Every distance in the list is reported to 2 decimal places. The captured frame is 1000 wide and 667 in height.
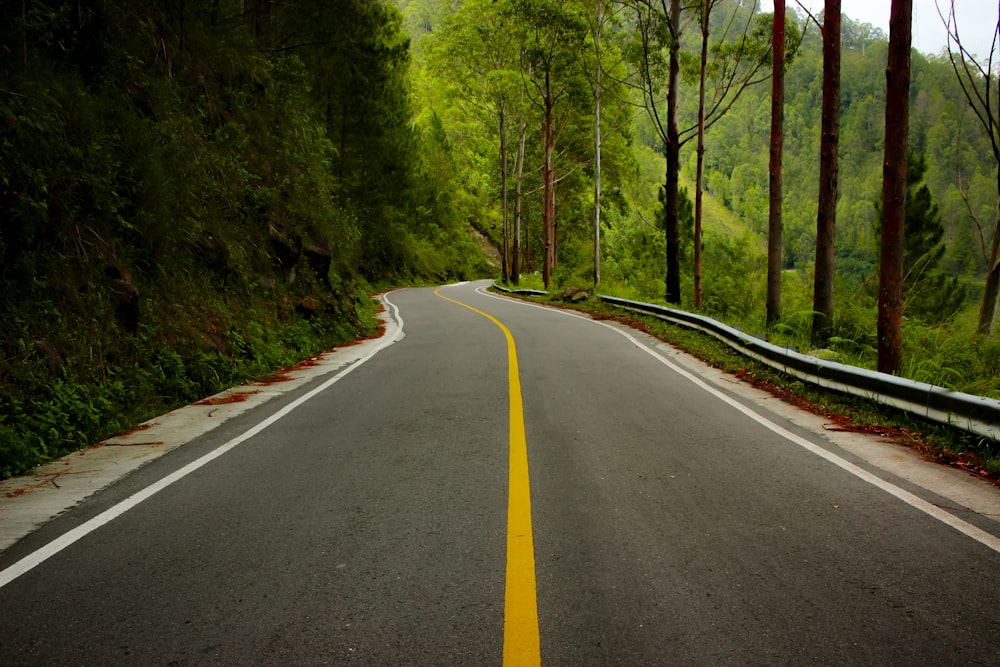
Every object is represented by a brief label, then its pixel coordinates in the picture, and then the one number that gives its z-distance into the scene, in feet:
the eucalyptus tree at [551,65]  89.76
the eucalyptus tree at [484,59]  106.73
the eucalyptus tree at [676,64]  65.98
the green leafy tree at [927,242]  85.71
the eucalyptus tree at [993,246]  38.61
